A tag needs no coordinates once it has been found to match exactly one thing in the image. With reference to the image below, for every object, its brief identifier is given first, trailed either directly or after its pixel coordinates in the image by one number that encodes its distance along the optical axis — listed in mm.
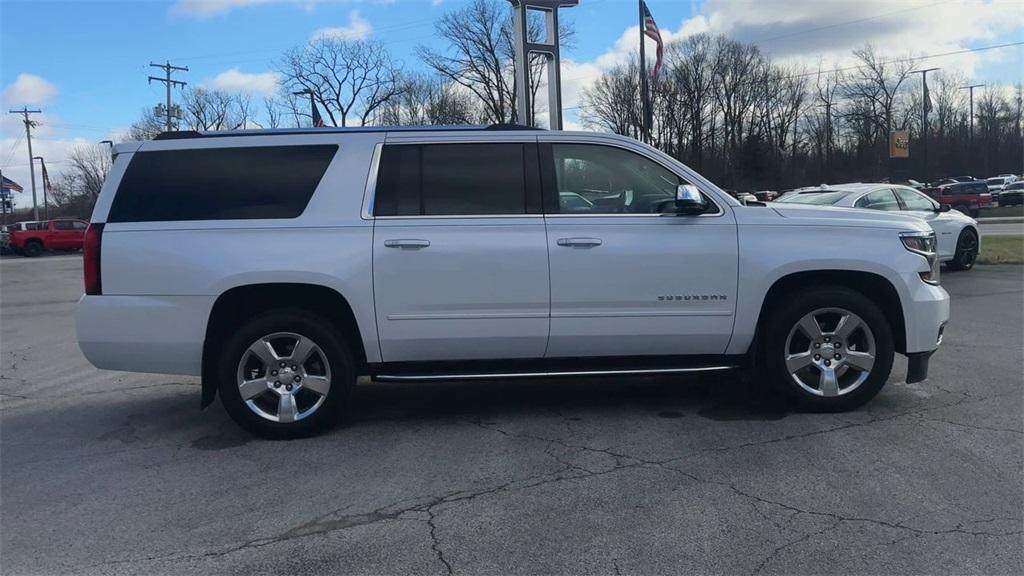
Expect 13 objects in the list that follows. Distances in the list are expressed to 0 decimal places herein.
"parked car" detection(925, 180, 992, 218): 42069
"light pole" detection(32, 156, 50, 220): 73238
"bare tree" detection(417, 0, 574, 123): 50844
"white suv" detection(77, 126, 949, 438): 4855
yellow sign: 52000
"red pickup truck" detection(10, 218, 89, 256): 38156
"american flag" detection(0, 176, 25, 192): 66938
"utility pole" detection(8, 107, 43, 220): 68812
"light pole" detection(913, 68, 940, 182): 53800
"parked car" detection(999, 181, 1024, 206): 46469
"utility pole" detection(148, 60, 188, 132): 55250
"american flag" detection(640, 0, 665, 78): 21281
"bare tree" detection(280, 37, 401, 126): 49625
